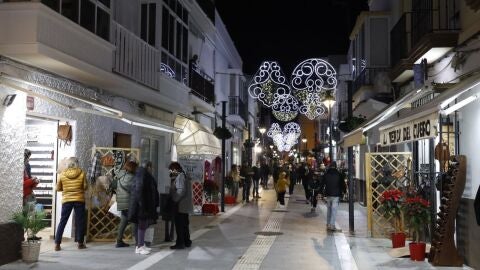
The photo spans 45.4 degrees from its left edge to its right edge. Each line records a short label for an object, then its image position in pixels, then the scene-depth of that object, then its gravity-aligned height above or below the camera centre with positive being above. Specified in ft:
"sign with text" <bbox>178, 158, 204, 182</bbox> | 66.44 +0.37
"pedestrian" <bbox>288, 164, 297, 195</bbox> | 103.78 -1.32
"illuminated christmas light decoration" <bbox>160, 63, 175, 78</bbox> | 56.59 +10.15
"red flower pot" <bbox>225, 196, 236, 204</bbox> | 77.35 -3.97
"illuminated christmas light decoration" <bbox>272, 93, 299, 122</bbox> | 60.08 +7.65
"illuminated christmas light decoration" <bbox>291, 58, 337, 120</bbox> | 50.21 +8.23
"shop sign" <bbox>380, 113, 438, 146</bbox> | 29.12 +2.37
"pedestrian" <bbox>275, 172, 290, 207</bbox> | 77.87 -2.19
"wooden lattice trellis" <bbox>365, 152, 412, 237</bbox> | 46.26 -0.68
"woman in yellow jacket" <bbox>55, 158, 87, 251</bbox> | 37.68 -1.58
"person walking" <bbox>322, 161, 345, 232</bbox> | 50.03 -1.79
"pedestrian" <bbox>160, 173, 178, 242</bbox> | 40.09 -2.64
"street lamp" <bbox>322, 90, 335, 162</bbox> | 65.61 +8.38
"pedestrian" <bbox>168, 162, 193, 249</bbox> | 39.73 -2.29
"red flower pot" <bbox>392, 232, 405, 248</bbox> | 39.47 -4.64
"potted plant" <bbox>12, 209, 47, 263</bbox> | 33.01 -3.41
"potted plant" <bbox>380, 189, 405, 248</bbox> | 39.34 -2.54
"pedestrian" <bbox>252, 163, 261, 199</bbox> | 90.74 -1.49
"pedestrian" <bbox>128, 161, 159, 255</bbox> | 36.99 -2.35
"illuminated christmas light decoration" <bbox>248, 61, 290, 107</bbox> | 54.95 +8.40
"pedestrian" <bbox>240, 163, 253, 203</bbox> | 84.17 -1.25
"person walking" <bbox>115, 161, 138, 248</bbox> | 38.45 -1.56
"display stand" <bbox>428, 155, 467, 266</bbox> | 32.37 -2.82
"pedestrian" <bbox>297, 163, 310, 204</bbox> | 82.77 -0.62
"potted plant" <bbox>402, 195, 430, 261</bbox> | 34.96 -2.86
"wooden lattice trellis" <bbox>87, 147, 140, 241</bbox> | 41.99 -3.13
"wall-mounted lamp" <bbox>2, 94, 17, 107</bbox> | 32.48 +3.92
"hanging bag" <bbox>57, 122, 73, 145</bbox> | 40.98 +2.64
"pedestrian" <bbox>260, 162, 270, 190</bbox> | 112.13 -0.04
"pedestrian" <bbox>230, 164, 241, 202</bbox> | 81.25 -1.20
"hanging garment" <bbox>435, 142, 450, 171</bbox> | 34.99 +1.19
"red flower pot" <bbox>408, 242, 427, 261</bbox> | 34.88 -4.78
